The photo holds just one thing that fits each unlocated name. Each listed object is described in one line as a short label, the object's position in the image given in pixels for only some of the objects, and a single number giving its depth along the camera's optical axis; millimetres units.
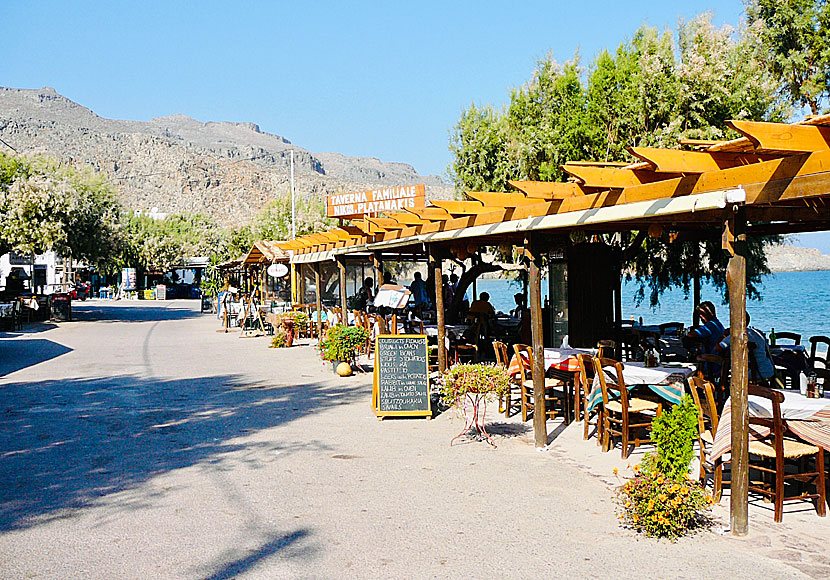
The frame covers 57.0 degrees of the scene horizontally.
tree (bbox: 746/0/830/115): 16172
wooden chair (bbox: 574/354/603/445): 8008
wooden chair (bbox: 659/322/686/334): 13186
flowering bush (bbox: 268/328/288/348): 18938
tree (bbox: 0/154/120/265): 28109
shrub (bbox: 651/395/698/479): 5191
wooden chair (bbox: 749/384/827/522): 5371
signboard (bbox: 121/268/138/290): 62438
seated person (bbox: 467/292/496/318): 14882
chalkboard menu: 9383
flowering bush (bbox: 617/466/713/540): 5047
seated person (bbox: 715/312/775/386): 7750
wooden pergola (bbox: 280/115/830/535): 4520
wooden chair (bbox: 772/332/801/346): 10984
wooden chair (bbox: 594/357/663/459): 7086
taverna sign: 18094
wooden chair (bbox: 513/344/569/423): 8914
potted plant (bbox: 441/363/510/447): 7953
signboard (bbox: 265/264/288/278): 23391
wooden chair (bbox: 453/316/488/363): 12892
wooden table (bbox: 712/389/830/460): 5629
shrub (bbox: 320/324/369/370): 13609
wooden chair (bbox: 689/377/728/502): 5863
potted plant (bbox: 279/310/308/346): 19172
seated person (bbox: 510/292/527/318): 17672
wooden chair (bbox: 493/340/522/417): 9261
